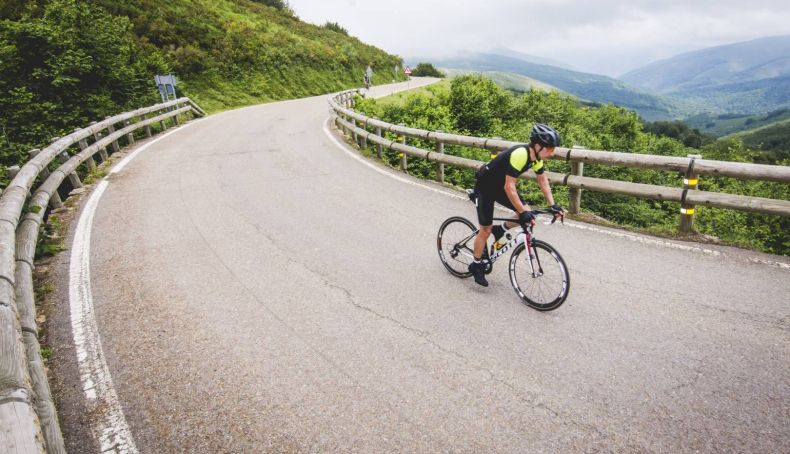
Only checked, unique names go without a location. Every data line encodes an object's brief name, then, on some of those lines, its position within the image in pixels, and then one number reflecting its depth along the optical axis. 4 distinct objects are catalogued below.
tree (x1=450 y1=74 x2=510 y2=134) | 20.67
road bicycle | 4.24
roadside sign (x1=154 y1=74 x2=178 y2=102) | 17.06
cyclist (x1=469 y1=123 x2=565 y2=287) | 4.04
